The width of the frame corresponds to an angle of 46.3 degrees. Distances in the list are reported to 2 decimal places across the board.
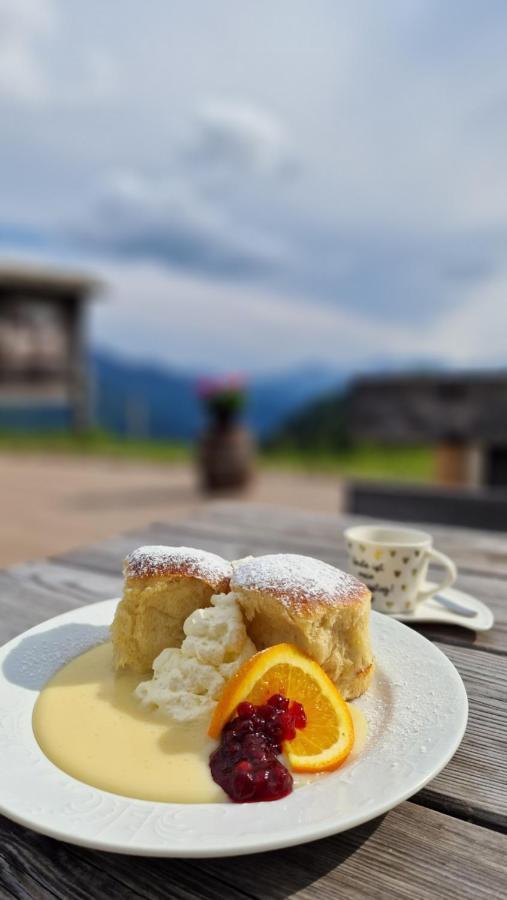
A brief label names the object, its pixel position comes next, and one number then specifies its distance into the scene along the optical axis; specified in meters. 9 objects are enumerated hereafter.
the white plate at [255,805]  0.24
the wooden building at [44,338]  12.48
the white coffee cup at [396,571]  0.52
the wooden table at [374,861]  0.25
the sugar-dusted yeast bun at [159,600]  0.38
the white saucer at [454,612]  0.50
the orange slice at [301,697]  0.30
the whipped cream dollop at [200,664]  0.33
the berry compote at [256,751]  0.27
